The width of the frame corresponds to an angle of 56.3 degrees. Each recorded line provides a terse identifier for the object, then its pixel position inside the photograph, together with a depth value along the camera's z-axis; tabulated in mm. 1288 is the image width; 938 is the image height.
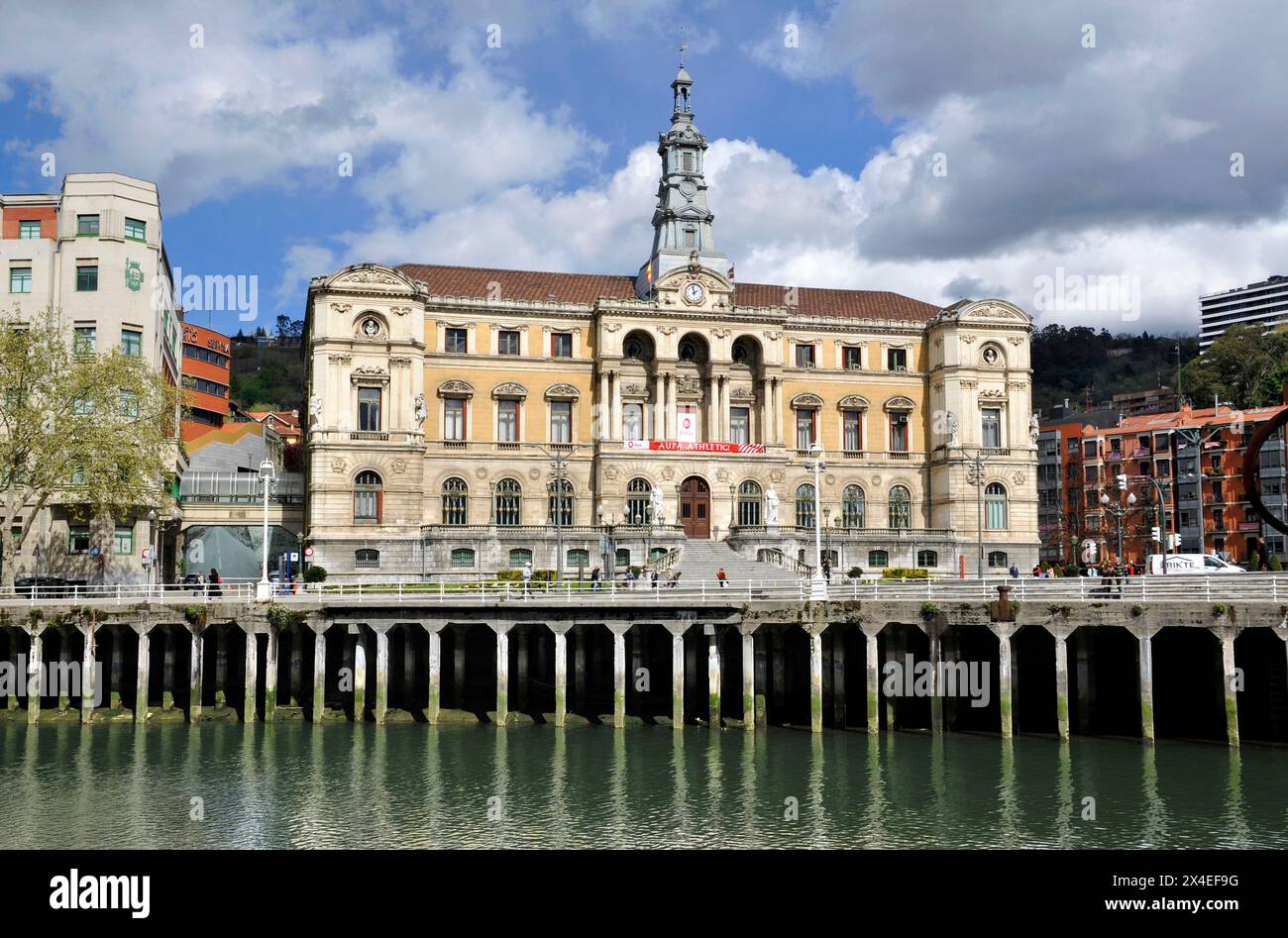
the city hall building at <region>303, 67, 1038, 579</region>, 78688
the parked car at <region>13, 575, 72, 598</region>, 52344
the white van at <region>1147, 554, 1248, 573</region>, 54469
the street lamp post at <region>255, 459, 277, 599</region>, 49781
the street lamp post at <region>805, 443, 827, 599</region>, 47781
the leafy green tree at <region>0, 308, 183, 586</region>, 56781
